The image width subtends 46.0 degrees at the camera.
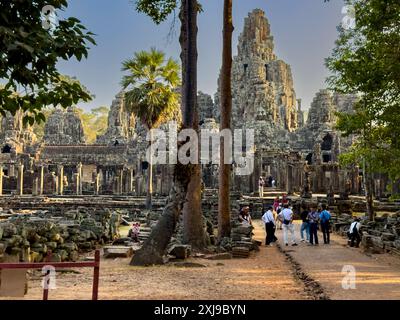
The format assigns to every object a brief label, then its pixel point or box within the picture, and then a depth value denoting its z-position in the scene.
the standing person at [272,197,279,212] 21.79
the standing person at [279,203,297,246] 14.83
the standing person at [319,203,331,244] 15.53
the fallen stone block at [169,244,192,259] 11.88
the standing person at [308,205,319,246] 15.09
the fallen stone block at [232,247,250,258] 12.75
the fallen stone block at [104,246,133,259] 12.42
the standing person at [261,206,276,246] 14.93
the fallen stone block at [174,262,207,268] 10.93
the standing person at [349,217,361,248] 14.98
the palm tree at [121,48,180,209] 25.53
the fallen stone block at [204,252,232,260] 12.40
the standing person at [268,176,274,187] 45.22
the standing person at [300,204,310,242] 15.91
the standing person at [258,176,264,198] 31.15
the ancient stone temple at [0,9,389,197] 39.41
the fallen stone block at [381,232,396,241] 13.58
